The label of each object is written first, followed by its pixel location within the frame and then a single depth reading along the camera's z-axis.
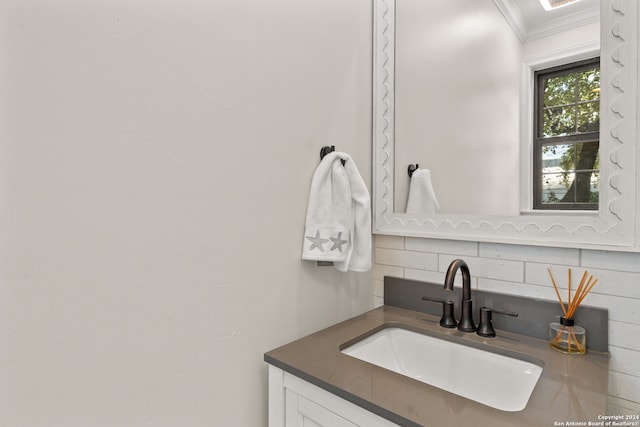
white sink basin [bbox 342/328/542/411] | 0.81
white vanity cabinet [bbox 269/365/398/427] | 0.68
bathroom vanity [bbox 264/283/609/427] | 0.61
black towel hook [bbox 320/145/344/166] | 1.04
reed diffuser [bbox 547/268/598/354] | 0.85
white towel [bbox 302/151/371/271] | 0.99
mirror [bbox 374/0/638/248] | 0.82
